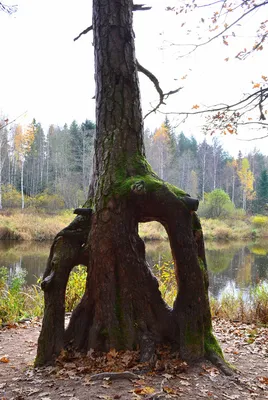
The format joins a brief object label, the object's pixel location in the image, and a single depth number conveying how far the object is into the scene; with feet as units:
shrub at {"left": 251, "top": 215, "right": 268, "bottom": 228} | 104.68
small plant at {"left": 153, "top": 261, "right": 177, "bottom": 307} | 23.76
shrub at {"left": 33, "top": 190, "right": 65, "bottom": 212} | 103.91
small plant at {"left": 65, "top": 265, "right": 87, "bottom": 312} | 22.29
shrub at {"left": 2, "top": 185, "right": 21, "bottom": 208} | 105.50
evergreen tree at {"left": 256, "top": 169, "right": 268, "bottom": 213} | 142.31
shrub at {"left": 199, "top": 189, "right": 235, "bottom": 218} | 104.78
